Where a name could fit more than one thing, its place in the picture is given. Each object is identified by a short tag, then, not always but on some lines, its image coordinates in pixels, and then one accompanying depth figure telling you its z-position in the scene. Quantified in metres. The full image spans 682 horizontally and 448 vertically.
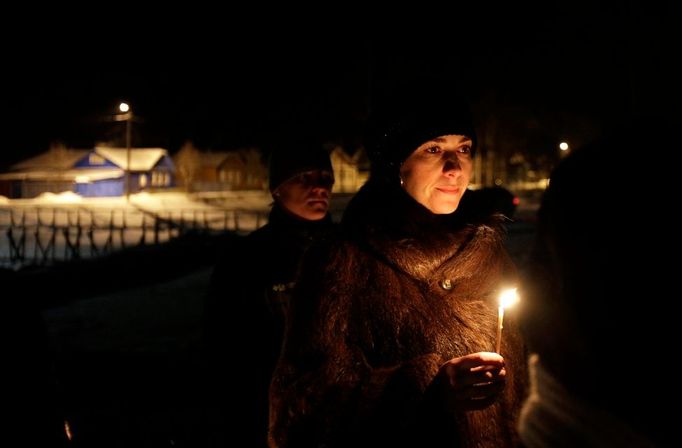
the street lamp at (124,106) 20.17
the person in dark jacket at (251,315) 3.00
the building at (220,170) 57.97
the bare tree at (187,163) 57.88
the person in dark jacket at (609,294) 0.80
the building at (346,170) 63.16
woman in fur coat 1.75
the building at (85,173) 47.84
